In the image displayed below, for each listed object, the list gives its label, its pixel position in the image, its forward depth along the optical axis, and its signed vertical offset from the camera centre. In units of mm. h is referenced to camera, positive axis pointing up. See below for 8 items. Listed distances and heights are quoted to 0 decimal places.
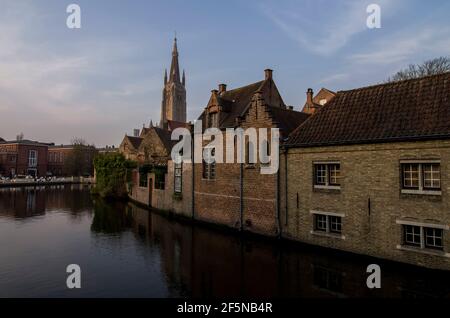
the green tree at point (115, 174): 38500 -372
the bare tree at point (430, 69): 26594 +9565
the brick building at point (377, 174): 11531 -111
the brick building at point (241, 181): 17516 -616
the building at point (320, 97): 34222 +9905
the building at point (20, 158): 80062 +3565
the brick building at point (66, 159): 85438 +3528
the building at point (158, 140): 43056 +5034
